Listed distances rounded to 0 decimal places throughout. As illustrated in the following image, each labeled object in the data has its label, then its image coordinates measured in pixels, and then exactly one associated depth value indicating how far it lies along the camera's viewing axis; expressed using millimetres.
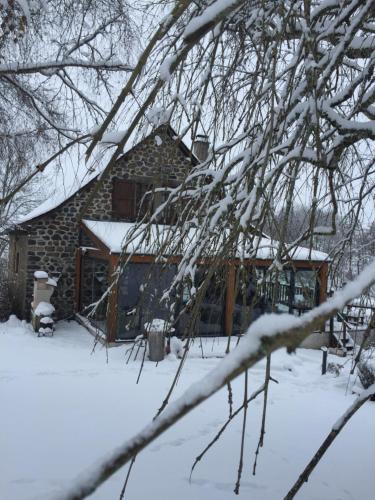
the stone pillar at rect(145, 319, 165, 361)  8203
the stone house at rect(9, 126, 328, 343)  11188
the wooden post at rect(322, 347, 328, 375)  8148
